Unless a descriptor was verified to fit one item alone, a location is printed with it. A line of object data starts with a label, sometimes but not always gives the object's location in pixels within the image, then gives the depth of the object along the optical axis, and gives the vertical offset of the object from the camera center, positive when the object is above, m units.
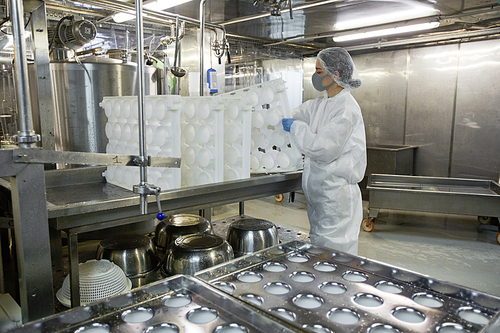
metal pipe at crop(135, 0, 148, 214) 0.98 +0.05
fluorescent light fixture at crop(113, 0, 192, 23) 3.44 +0.99
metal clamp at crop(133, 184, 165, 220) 1.05 -0.22
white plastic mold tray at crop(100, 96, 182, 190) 1.45 -0.09
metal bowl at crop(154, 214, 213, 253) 1.96 -0.62
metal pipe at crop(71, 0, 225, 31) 1.83 +0.51
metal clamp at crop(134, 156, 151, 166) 1.05 -0.14
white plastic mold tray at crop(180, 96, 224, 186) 1.54 -0.12
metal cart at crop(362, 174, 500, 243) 3.59 -0.84
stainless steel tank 2.25 +0.07
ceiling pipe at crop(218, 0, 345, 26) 3.38 +0.97
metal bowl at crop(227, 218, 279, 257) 1.83 -0.62
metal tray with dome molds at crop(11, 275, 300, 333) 0.82 -0.47
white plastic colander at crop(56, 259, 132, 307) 1.37 -0.63
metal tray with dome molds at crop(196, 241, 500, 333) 0.85 -0.48
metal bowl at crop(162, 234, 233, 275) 1.45 -0.56
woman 1.96 -0.26
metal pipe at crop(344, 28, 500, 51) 4.49 +0.94
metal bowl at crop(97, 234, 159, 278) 1.59 -0.61
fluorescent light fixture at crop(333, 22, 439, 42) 4.14 +0.96
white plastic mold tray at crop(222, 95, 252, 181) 1.60 -0.11
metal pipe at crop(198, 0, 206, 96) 1.89 +0.43
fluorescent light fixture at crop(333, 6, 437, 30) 3.90 +1.03
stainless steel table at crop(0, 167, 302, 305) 1.20 -0.32
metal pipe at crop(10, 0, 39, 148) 0.86 +0.08
